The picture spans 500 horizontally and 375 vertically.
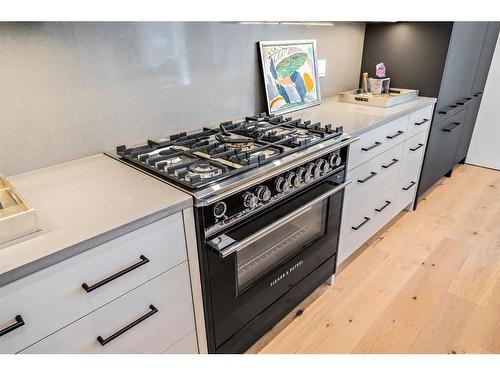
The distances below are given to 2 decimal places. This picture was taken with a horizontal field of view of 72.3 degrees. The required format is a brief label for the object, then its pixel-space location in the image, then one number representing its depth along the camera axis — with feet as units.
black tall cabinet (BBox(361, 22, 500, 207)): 7.34
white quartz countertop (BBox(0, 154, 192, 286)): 2.46
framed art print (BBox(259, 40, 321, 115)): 6.10
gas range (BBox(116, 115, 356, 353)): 3.56
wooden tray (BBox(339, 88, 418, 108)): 6.97
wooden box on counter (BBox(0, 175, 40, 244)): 2.49
